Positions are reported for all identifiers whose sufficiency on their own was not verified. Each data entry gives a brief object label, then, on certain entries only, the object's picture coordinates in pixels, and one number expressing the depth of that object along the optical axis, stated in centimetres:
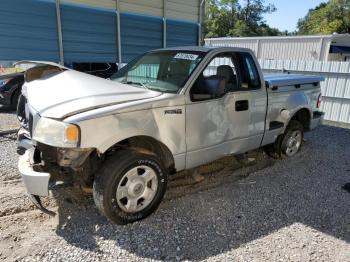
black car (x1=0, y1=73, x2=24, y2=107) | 855
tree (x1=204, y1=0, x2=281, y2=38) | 5059
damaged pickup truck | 311
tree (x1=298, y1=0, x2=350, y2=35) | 4359
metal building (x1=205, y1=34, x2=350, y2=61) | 2036
